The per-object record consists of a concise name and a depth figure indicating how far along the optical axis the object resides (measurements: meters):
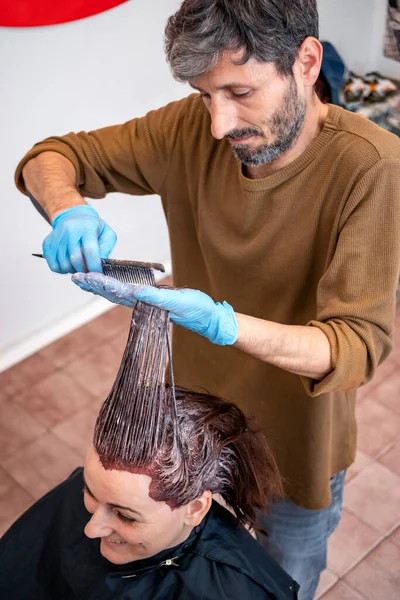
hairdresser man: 1.39
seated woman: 1.43
